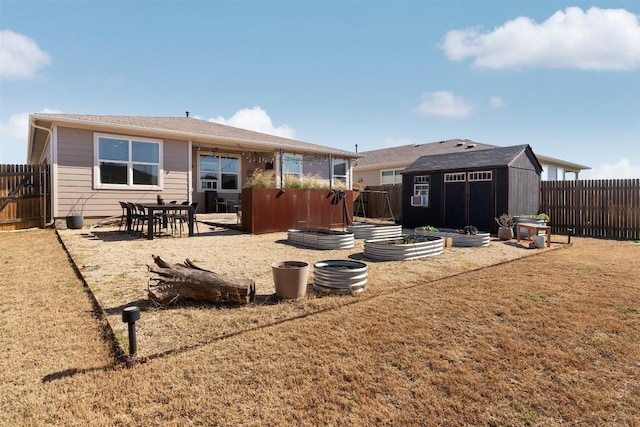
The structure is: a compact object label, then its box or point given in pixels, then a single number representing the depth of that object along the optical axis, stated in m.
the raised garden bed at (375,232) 9.52
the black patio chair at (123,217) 9.95
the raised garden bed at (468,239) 8.60
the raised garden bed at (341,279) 4.19
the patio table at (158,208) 8.39
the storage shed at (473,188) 10.96
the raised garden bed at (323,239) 7.93
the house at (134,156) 10.31
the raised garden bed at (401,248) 6.55
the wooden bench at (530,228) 8.80
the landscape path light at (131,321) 2.48
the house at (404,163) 21.19
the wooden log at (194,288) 3.66
